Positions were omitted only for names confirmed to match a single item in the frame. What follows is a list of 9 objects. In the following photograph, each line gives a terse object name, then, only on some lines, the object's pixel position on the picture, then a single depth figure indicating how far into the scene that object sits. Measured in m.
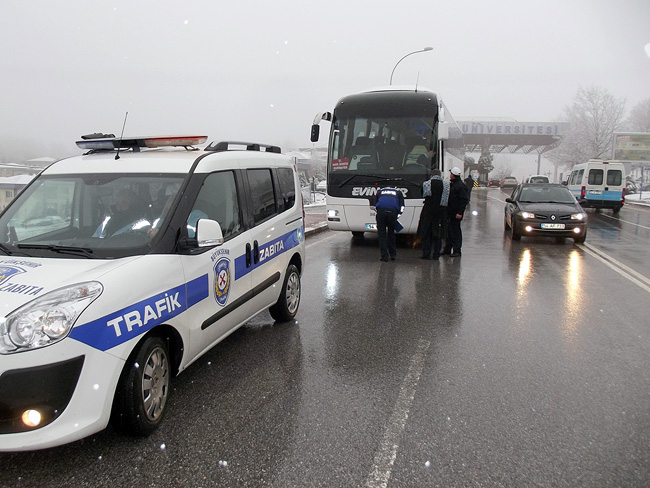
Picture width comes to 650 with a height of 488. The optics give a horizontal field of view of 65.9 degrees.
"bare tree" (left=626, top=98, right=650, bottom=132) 67.61
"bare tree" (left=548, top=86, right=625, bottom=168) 58.47
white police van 2.60
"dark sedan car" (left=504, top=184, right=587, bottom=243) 12.20
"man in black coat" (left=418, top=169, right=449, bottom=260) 9.91
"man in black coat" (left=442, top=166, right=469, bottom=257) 10.05
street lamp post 22.50
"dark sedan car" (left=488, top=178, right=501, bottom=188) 76.17
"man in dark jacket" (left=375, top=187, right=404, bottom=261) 9.80
